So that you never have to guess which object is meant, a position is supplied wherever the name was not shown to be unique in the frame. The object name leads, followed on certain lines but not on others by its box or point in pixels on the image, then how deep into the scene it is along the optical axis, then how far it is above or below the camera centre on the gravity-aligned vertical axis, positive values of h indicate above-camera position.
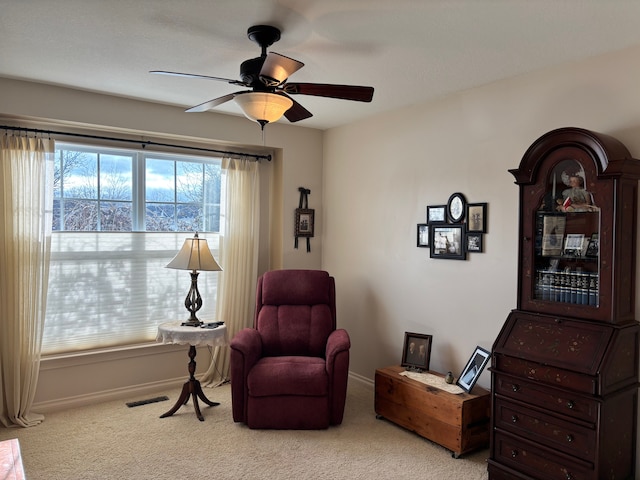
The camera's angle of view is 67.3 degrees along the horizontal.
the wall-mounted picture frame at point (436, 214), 3.79 +0.21
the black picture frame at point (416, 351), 3.75 -0.89
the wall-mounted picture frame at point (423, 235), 3.94 +0.04
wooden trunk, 3.12 -1.19
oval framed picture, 3.62 +0.25
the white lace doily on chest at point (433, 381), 3.30 -1.02
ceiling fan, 2.41 +0.77
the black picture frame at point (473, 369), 3.24 -0.88
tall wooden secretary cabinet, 2.49 -0.46
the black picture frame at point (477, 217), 3.48 +0.17
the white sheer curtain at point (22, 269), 3.60 -0.29
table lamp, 3.85 -0.23
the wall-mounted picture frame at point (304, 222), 4.91 +0.16
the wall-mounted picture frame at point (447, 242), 3.64 -0.02
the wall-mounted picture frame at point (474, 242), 3.51 -0.01
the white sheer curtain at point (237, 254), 4.63 -0.18
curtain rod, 3.69 +0.81
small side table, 3.70 -0.82
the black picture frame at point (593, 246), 2.62 -0.02
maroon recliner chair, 3.50 -1.09
